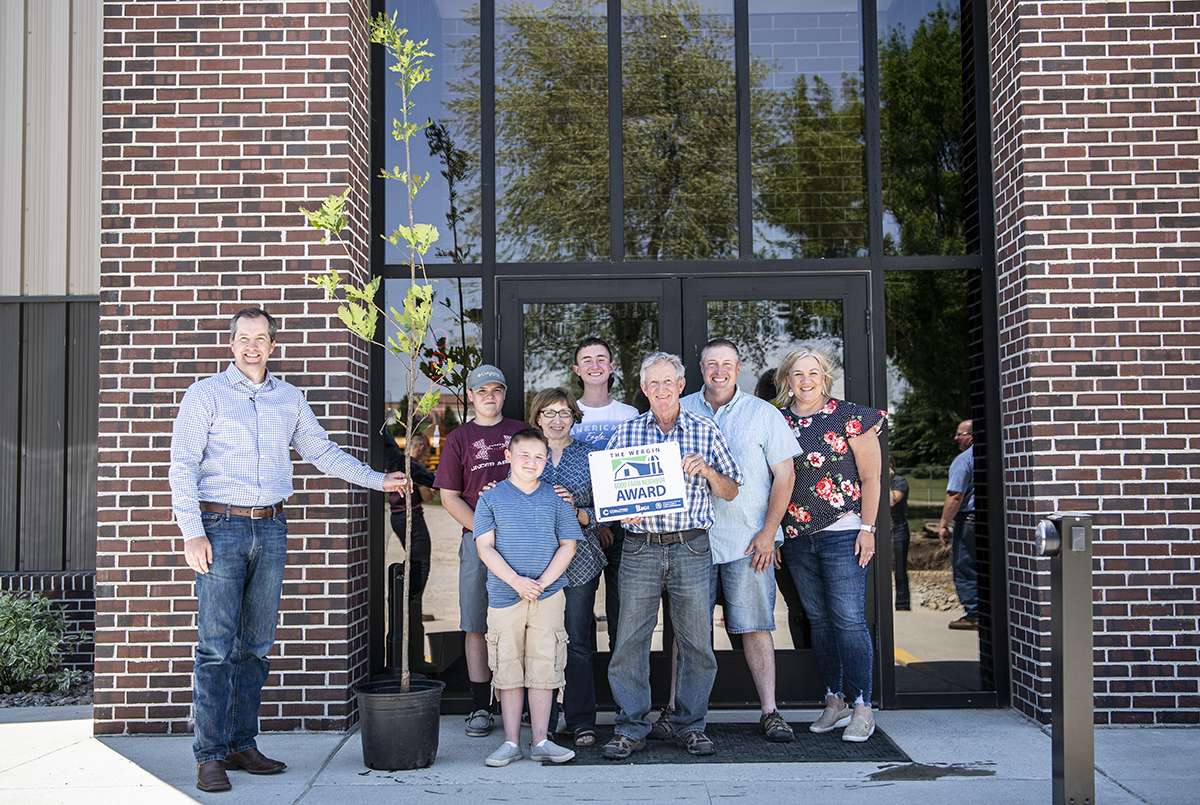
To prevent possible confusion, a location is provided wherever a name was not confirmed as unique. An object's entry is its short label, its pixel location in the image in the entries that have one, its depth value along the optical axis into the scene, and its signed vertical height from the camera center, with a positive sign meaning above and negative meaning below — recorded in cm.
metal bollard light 326 -84
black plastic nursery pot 408 -134
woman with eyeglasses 451 -66
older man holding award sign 424 -57
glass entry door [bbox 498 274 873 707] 536 +67
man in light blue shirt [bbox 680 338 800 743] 452 -43
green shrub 567 -132
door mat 427 -157
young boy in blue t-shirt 419 -72
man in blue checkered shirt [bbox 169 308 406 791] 397 -40
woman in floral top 460 -48
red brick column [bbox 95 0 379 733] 479 +80
